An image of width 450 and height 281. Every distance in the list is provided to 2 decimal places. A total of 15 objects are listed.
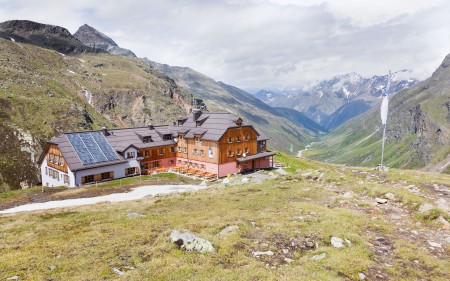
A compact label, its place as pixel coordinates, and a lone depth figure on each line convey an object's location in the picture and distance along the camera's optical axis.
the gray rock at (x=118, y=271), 15.63
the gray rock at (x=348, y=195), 33.59
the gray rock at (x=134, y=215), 27.62
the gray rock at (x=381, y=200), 31.13
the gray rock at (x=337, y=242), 19.16
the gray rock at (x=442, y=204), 27.49
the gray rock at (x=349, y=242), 19.44
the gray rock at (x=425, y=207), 26.50
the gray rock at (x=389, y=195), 31.85
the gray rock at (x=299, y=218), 24.69
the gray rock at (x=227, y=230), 21.17
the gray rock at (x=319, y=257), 17.37
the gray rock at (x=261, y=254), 18.02
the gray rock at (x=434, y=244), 19.74
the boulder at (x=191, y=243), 18.31
